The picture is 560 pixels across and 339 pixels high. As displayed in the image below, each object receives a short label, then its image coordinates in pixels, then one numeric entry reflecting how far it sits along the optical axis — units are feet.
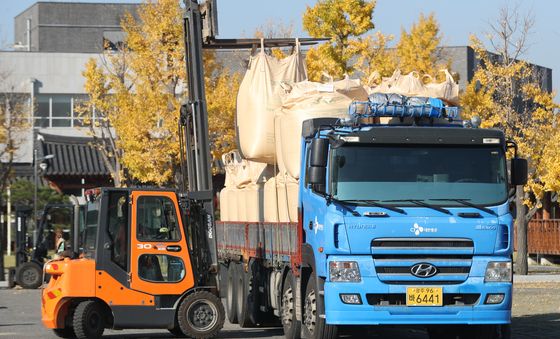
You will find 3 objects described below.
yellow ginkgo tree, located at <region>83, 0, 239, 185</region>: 123.54
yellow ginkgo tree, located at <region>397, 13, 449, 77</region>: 133.10
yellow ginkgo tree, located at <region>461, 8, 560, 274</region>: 114.21
